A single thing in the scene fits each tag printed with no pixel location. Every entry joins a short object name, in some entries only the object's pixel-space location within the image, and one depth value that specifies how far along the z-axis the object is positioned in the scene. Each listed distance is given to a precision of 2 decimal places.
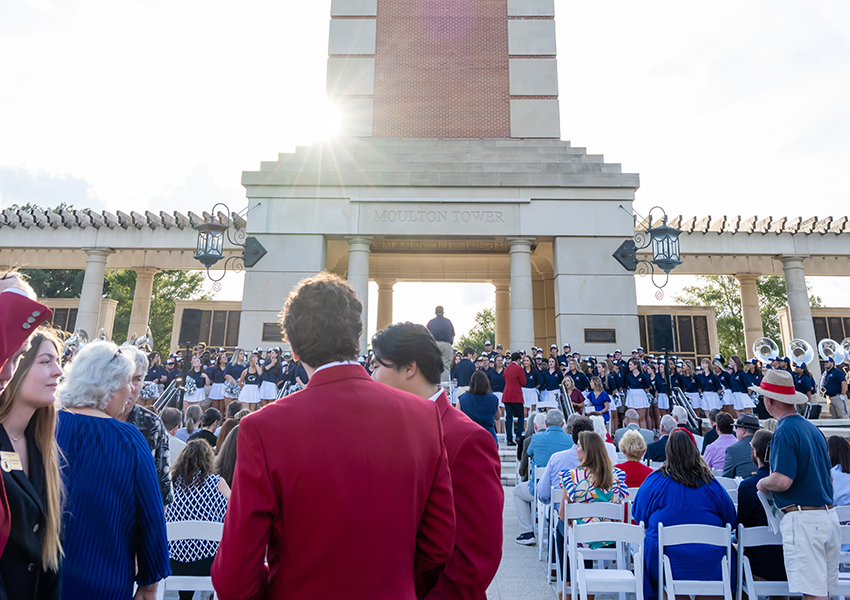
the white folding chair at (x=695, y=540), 4.08
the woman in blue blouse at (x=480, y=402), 7.65
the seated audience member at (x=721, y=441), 6.86
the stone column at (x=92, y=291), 22.66
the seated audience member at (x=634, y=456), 5.94
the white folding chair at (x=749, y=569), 4.26
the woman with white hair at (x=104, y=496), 2.35
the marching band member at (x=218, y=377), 14.83
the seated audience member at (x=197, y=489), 4.08
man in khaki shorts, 4.07
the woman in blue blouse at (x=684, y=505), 4.30
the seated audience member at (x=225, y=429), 5.70
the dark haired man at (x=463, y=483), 1.99
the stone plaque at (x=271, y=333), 18.14
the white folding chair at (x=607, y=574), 4.13
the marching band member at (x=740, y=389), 14.84
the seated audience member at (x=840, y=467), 5.17
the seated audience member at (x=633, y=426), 7.66
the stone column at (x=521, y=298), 18.20
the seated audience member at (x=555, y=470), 5.69
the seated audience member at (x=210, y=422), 6.44
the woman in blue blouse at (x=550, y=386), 14.65
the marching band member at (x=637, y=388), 14.31
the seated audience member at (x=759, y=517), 4.47
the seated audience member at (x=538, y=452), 6.87
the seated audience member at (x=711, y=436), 8.63
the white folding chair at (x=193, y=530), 3.71
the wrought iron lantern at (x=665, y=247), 15.41
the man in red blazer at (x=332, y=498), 1.63
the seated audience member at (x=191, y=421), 7.35
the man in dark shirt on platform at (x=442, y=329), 10.29
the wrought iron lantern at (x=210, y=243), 15.17
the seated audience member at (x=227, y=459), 4.43
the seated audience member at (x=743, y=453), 6.25
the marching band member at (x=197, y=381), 14.55
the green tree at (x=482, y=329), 80.12
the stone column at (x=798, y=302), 22.59
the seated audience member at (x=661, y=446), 7.34
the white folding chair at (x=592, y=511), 4.69
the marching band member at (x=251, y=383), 14.00
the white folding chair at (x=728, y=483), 5.96
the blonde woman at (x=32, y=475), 1.84
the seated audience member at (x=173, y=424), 5.90
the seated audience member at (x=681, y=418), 9.31
